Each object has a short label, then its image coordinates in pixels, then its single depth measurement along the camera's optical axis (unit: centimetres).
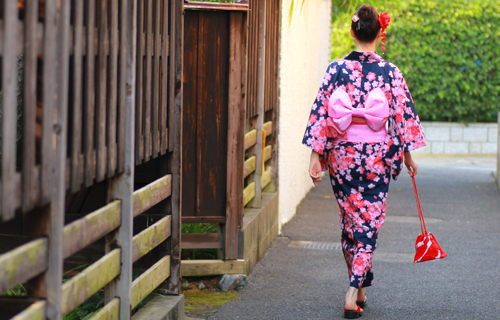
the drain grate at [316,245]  1225
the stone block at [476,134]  3125
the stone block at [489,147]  3133
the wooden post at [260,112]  1120
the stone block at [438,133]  3145
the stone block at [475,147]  3144
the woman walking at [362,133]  794
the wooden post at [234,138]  902
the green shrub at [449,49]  3041
